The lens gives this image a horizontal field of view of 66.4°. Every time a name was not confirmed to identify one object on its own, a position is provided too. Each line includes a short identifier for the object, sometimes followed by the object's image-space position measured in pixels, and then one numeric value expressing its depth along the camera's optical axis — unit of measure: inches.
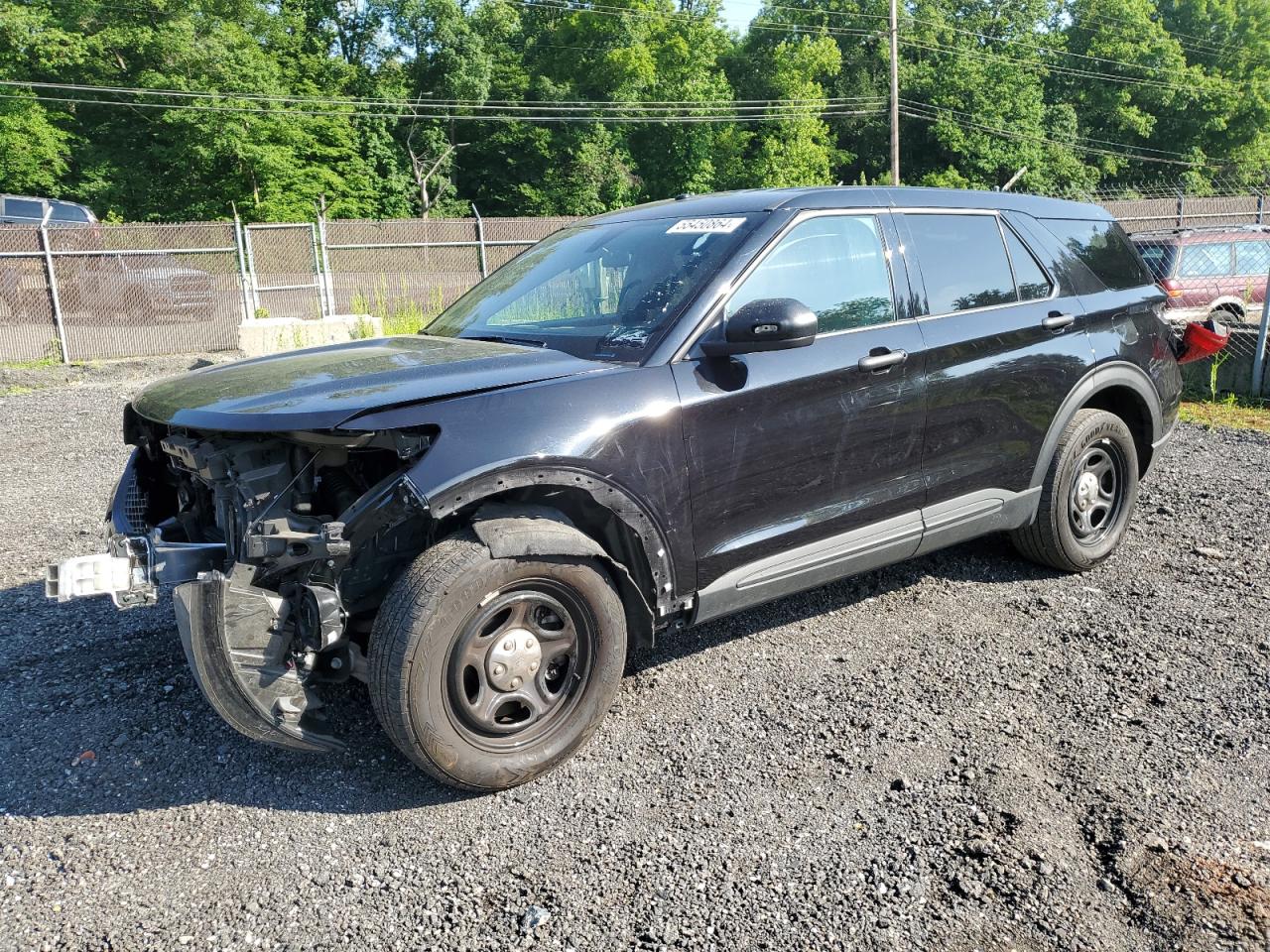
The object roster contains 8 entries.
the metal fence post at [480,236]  786.2
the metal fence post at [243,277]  652.7
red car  513.3
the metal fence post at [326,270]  717.9
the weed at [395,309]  532.1
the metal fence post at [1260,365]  362.0
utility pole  1391.5
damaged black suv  114.5
